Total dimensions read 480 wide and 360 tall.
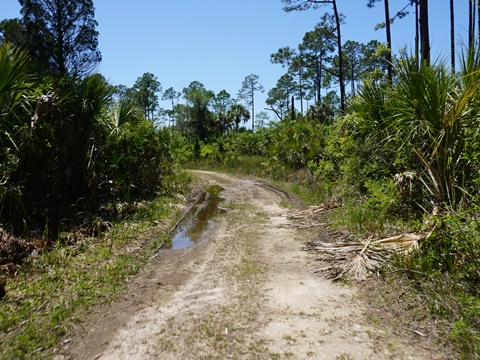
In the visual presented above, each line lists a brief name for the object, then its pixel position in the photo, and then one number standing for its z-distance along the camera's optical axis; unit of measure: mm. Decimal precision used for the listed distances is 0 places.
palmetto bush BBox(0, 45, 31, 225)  5246
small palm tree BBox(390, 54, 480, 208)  4703
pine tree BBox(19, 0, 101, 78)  19219
